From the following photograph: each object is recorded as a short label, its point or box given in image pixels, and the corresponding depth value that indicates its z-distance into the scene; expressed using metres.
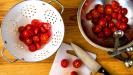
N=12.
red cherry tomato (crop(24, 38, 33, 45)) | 0.85
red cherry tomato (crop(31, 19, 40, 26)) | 0.88
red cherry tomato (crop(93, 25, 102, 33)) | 0.88
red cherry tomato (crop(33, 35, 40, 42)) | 0.86
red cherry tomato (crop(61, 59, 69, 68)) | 0.88
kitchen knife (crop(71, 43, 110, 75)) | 0.87
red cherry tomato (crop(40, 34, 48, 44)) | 0.85
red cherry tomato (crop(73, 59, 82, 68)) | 0.88
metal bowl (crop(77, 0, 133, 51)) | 0.84
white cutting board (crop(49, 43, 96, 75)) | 0.89
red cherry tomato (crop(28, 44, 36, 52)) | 0.85
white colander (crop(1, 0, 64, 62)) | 0.83
